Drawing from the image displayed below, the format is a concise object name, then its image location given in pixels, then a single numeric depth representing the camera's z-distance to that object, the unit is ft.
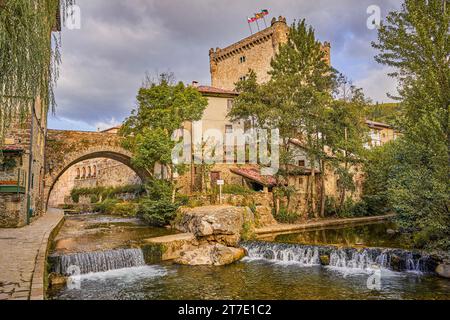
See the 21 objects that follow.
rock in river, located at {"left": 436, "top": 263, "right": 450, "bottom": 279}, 34.91
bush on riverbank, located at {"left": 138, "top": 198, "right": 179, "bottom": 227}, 64.75
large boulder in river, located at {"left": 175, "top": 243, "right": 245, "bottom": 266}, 42.09
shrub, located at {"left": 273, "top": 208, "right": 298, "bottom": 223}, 76.54
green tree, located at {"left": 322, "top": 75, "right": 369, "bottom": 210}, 80.18
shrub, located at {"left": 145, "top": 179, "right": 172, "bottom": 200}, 69.05
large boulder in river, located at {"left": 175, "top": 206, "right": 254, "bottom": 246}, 50.80
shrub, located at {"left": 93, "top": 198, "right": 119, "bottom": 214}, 107.34
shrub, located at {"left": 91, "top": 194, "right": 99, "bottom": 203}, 136.56
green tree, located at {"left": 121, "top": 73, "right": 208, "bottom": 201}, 66.74
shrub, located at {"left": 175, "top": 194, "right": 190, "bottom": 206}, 69.39
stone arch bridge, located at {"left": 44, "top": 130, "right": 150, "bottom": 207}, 76.89
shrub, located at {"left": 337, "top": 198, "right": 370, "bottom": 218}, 89.97
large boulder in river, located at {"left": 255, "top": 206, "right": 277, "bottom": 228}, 69.31
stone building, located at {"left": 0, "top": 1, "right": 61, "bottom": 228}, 49.34
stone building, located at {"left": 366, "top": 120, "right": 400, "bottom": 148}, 138.82
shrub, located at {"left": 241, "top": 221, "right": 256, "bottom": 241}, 55.01
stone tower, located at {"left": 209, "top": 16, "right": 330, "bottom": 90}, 117.80
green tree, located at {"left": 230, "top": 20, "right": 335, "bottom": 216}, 74.38
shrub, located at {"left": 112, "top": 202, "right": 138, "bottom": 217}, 93.59
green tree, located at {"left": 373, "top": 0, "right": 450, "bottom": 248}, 35.90
